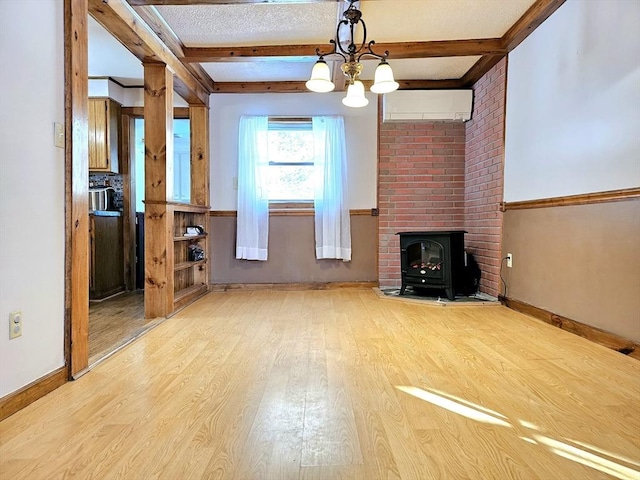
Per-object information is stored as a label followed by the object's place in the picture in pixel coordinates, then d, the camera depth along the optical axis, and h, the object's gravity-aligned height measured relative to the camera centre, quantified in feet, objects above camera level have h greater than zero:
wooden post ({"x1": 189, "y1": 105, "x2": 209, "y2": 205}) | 14.70 +2.76
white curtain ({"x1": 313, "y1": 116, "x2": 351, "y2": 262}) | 14.79 +1.42
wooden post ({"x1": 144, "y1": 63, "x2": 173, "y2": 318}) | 10.68 +0.90
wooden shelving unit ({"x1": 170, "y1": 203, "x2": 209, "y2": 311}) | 12.28 -1.12
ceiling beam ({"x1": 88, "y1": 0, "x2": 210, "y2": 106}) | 8.05 +4.44
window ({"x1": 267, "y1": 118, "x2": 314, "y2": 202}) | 15.39 +2.57
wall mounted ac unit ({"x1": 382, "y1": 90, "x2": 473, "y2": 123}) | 14.35 +4.54
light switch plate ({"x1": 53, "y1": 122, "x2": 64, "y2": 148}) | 6.07 +1.40
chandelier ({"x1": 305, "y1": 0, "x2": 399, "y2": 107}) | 8.00 +3.19
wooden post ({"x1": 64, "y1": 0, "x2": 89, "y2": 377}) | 6.33 +0.65
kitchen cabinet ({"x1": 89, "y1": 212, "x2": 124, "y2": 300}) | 13.07 -1.04
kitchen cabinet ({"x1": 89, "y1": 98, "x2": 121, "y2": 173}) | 14.58 +3.35
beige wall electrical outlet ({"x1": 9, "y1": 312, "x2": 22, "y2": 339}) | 5.22 -1.33
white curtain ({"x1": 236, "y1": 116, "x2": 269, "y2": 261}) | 14.78 +1.49
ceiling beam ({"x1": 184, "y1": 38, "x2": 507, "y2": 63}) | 11.55 +5.24
